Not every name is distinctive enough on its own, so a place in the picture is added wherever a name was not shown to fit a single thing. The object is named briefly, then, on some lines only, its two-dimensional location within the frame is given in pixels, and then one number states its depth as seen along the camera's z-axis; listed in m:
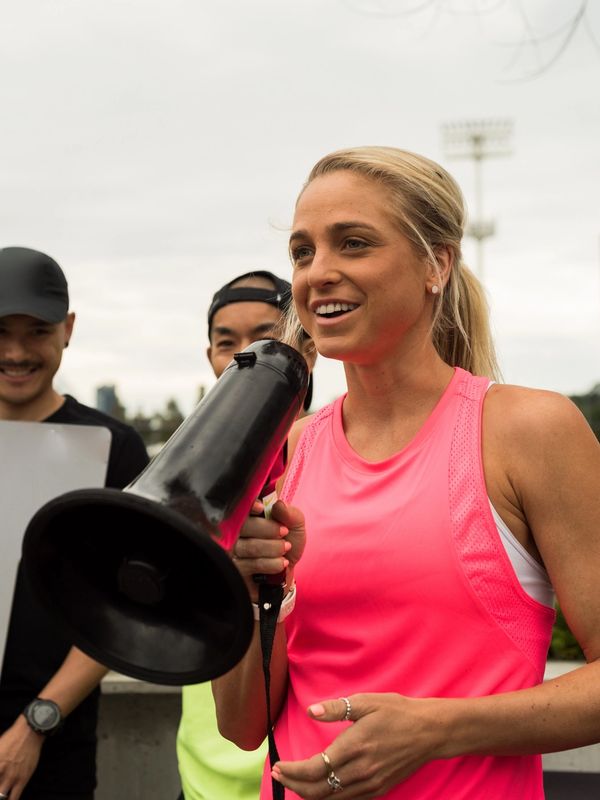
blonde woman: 1.74
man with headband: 2.67
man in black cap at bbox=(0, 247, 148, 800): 3.01
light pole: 33.44
